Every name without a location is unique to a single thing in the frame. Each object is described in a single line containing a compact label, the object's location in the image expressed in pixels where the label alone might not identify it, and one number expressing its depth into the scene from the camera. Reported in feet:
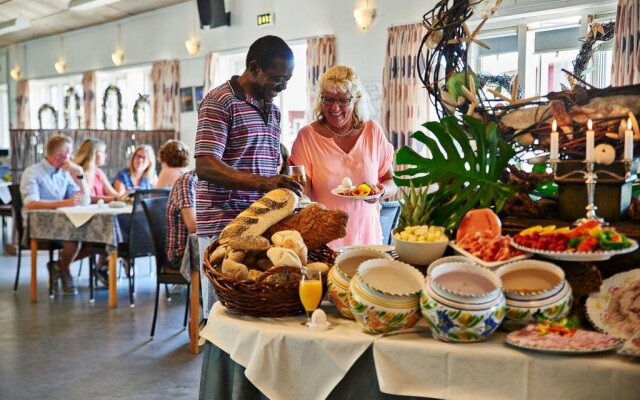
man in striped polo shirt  8.77
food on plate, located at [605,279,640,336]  5.50
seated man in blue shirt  21.86
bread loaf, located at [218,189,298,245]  6.82
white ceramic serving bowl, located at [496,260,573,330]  5.49
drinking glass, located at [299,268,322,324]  6.13
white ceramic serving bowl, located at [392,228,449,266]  6.28
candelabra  5.89
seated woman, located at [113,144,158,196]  25.31
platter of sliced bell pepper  5.46
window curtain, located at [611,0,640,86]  20.04
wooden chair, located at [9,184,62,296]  23.10
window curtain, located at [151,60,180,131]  38.11
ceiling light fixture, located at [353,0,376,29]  28.04
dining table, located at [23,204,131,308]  19.85
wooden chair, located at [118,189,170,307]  19.45
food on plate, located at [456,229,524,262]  5.95
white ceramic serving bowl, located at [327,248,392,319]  6.19
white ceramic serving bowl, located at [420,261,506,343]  5.27
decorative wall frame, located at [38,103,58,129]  49.88
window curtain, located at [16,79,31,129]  51.06
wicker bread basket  6.24
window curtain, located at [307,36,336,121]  29.73
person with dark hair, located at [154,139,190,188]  20.44
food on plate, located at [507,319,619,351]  5.07
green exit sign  32.60
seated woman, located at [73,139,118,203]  24.95
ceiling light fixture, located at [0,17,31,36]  43.86
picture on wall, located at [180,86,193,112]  37.42
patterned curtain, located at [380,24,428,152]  26.37
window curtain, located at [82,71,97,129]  44.73
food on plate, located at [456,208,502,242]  6.28
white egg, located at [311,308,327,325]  5.98
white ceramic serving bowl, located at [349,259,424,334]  5.56
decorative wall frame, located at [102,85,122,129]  43.47
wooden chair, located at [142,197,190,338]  16.19
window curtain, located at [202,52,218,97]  35.63
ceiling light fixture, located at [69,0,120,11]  36.58
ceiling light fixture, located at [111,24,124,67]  41.95
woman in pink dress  10.70
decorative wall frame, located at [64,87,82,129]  47.44
